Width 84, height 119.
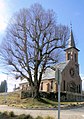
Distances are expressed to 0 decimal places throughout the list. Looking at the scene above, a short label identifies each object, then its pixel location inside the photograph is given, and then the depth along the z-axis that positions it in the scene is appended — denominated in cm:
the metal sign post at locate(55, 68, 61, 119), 448
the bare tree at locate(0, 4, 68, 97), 1555
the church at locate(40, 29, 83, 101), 2639
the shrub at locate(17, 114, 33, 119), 550
